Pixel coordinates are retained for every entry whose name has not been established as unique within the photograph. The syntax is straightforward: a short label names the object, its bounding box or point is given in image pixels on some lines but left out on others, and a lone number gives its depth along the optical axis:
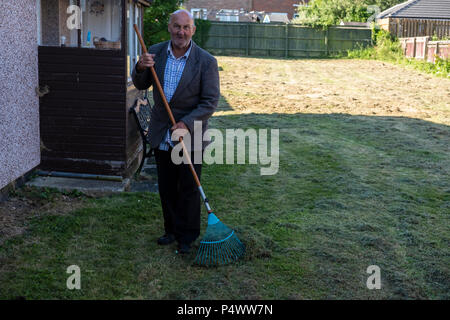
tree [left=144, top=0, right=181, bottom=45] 15.12
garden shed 6.12
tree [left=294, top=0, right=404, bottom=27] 36.26
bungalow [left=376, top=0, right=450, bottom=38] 30.58
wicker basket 7.21
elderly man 4.27
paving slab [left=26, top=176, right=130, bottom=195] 6.03
